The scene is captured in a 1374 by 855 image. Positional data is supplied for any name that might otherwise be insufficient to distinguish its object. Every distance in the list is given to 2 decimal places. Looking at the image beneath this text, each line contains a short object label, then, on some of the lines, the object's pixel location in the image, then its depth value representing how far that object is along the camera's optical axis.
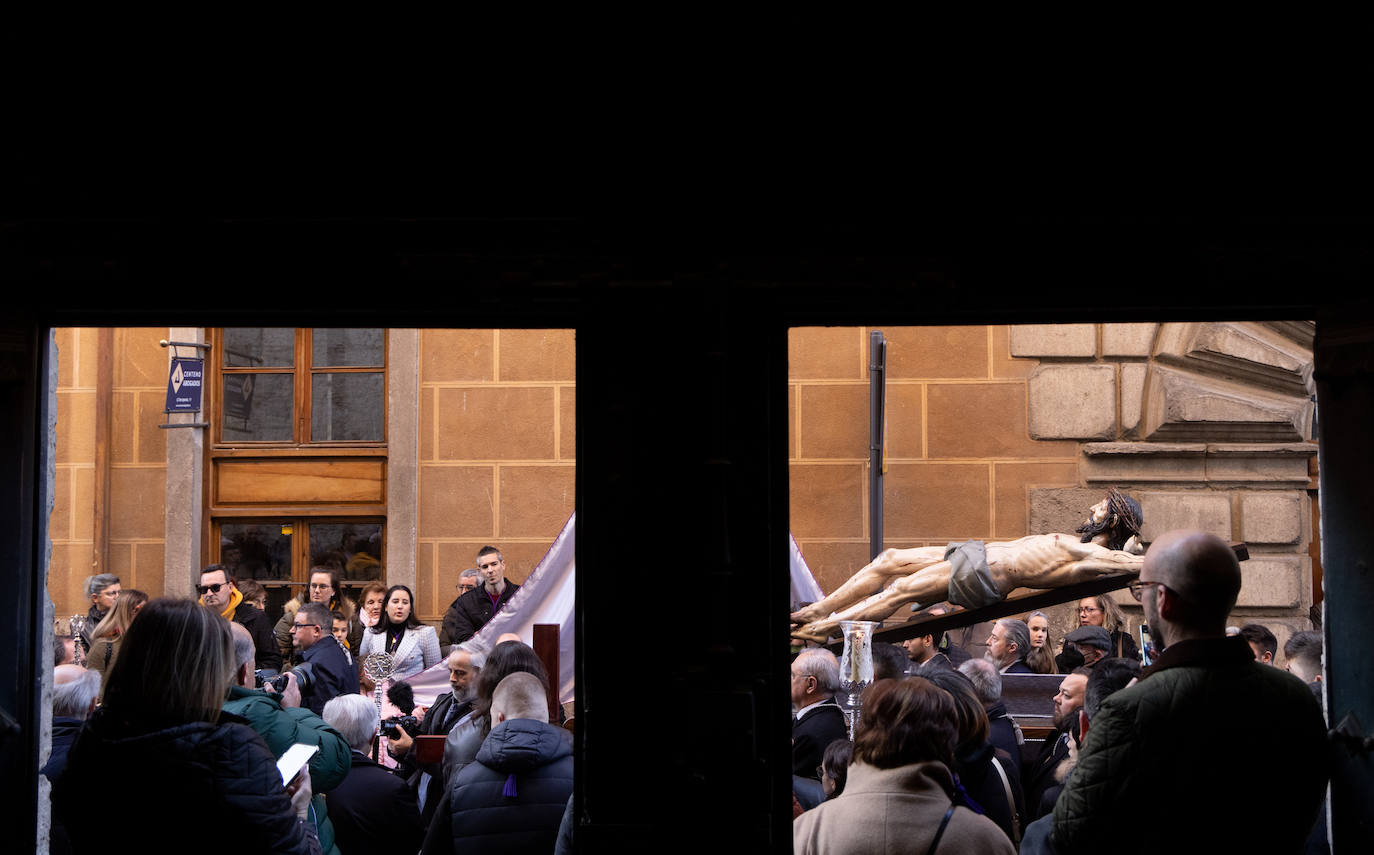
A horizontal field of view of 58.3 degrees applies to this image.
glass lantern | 6.26
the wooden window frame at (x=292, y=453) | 11.55
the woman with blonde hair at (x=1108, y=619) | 7.83
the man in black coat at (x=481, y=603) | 9.01
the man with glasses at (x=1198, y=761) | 2.38
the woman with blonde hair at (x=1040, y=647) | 6.92
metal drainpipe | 9.93
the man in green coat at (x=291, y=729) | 3.46
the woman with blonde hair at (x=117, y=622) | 7.57
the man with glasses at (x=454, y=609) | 9.03
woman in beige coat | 2.80
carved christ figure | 7.55
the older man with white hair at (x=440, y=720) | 5.07
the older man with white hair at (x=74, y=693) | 3.95
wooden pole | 5.73
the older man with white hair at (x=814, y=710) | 4.46
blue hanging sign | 11.13
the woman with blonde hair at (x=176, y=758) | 2.46
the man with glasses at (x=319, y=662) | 6.46
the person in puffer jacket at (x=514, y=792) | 3.78
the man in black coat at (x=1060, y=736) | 4.50
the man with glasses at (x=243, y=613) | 8.45
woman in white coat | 8.21
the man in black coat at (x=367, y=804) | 4.37
